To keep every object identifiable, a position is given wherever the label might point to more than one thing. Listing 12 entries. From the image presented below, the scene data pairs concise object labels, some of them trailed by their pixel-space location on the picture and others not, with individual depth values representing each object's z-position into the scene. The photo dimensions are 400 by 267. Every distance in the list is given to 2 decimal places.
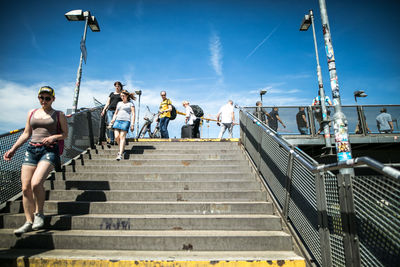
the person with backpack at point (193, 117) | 9.11
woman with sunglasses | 2.76
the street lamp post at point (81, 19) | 7.30
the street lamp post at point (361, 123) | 9.04
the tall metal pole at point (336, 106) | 5.11
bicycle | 12.26
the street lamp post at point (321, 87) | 8.43
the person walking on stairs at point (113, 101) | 6.33
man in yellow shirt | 7.60
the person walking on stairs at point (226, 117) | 7.88
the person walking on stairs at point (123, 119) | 5.21
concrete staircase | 2.61
